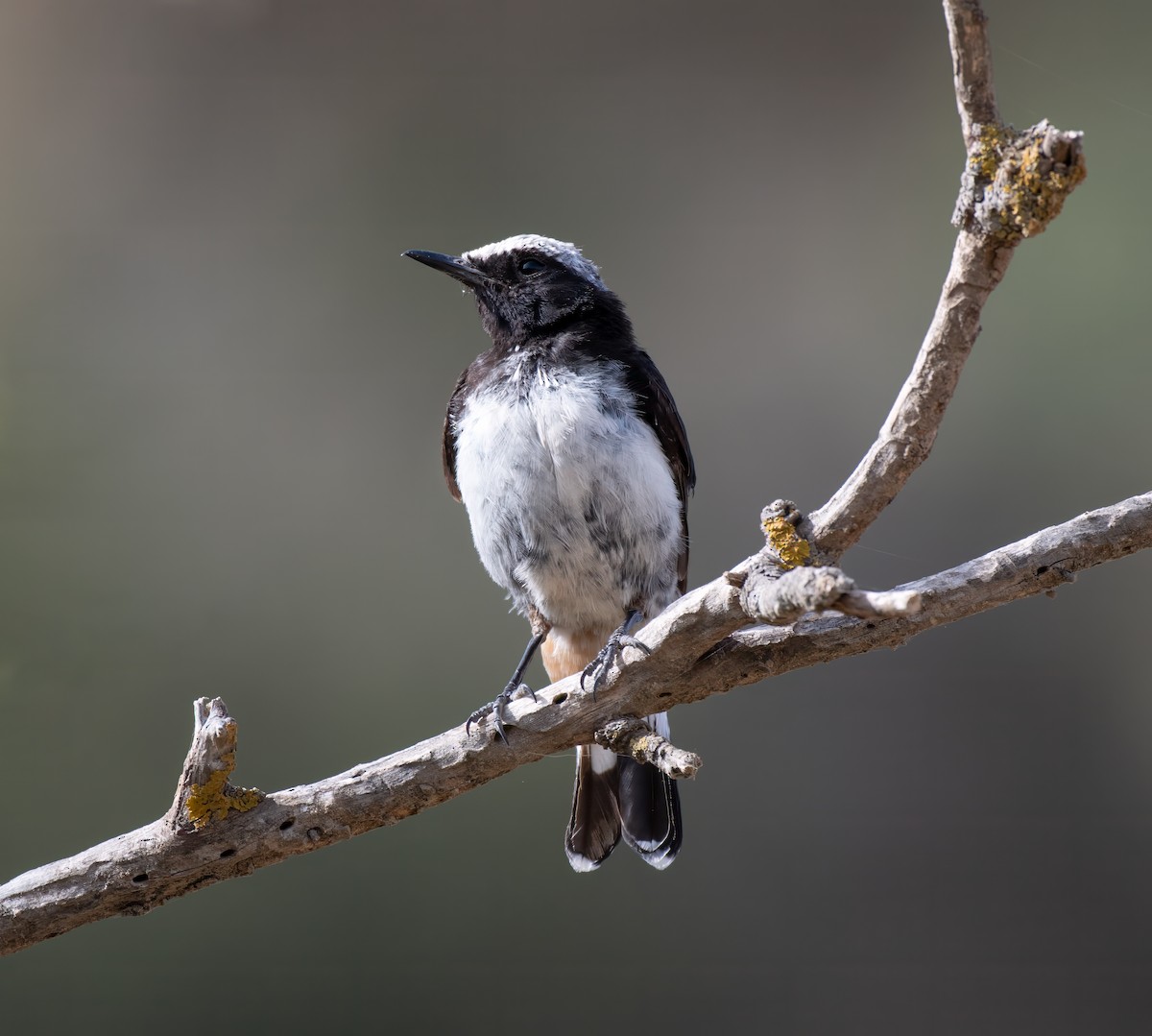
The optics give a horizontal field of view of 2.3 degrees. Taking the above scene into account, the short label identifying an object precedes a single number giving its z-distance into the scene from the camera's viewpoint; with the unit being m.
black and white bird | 5.60
